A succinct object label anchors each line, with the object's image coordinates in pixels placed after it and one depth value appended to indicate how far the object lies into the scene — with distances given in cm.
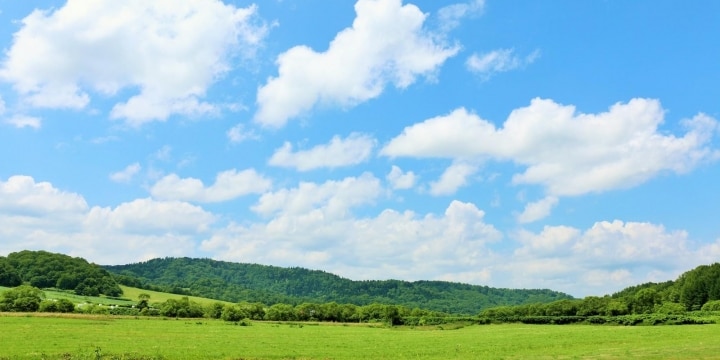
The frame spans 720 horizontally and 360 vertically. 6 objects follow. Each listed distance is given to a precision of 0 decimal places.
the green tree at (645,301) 13688
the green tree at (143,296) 17885
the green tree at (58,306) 11362
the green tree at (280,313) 13550
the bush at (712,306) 12119
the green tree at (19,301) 11325
